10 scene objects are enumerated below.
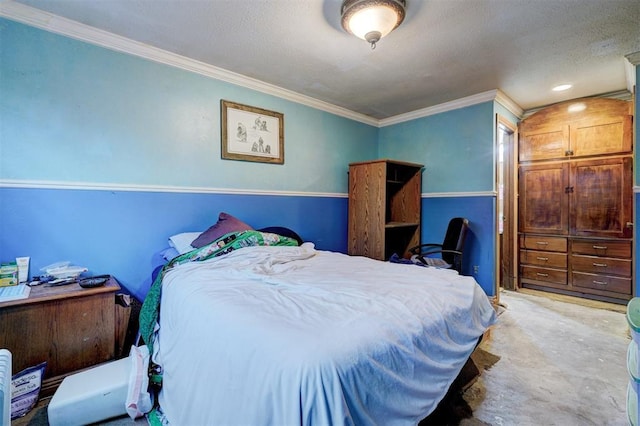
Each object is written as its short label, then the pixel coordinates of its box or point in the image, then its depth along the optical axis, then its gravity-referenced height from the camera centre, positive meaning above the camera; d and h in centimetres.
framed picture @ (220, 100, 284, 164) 279 +79
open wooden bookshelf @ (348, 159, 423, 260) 340 +3
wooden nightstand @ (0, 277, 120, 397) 160 -69
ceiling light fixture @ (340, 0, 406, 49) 173 +121
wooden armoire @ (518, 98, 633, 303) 325 +11
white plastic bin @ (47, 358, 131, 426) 142 -95
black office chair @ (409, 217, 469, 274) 294 -41
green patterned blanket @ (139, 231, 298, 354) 179 -31
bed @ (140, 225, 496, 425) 83 -48
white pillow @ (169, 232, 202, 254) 226 -24
